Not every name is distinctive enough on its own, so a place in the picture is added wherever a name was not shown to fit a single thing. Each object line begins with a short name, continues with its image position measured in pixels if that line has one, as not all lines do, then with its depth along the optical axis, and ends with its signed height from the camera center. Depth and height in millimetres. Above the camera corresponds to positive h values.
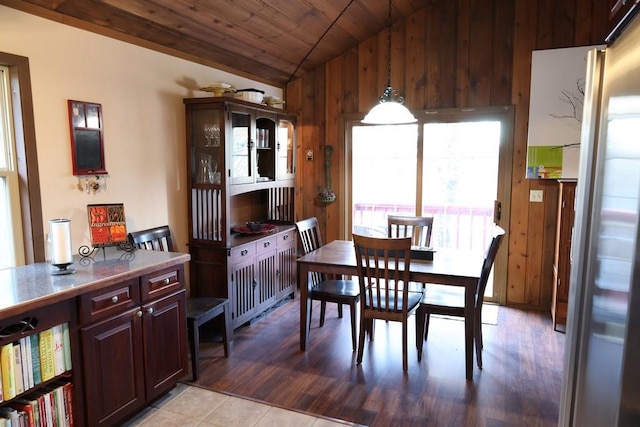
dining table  2912 -677
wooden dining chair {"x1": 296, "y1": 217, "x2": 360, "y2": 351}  3393 -935
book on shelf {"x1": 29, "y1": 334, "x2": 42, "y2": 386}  1928 -831
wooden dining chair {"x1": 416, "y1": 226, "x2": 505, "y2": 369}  2998 -931
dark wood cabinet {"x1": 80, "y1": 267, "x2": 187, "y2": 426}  2168 -939
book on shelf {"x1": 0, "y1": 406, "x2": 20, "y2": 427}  1834 -1028
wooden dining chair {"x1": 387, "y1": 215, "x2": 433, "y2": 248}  3994 -500
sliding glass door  4414 -13
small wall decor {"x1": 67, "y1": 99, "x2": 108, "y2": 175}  2682 +224
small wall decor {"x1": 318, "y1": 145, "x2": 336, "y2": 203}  5027 -99
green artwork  4113 +125
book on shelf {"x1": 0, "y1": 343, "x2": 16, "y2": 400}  1804 -830
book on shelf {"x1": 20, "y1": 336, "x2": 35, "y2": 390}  1891 -826
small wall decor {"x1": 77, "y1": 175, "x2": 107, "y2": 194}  2754 -72
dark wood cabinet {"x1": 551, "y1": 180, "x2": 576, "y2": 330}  3691 -646
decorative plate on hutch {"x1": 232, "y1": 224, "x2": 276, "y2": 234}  4059 -535
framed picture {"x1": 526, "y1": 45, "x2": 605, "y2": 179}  4020 +598
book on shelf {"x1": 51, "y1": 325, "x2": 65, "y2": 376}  2016 -831
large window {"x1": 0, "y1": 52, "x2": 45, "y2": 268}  2389 -1
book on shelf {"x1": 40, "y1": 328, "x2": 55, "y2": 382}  1967 -835
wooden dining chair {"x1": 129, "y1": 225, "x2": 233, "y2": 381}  2916 -965
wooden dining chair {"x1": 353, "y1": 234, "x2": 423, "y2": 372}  2877 -722
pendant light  3023 +428
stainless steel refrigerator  928 -211
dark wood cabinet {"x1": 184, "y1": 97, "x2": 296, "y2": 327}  3514 -216
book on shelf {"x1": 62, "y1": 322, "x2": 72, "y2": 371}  2057 -818
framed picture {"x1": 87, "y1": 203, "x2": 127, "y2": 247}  2553 -310
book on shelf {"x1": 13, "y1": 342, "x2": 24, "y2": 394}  1848 -842
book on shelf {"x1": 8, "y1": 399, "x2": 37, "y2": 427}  1906 -1037
